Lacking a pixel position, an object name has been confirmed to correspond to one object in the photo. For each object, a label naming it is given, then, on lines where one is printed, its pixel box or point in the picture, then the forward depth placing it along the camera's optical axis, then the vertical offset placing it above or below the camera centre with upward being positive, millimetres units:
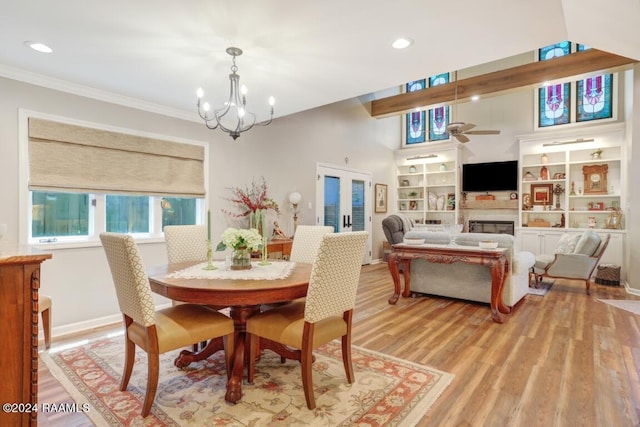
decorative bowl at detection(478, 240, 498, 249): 3686 -334
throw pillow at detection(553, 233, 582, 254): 4786 -433
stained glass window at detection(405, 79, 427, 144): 8055 +2220
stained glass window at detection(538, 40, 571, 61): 6234 +3142
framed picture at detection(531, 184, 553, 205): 6528 +412
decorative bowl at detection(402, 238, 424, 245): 4227 -354
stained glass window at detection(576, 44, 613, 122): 5953 +2145
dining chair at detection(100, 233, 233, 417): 1812 -659
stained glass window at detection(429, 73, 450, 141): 7781 +2235
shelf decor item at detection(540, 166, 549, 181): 6527 +805
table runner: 2193 -417
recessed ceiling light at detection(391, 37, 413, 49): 2465 +1289
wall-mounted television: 6867 +813
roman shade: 3072 +528
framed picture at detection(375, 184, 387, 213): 7664 +368
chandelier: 2600 +1249
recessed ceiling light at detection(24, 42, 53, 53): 2463 +1243
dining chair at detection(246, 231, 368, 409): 1884 -624
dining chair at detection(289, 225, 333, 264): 3129 -278
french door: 6160 +298
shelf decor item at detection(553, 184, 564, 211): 6391 +442
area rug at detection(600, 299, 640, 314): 3878 -1094
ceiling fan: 4805 +1262
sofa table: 3525 -516
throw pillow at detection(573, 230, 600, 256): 4516 -395
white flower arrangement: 2387 -188
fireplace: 6895 -262
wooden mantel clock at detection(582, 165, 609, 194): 5969 +660
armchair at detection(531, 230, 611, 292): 4512 -613
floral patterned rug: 1848 -1137
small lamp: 5363 +199
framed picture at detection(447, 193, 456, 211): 7570 +299
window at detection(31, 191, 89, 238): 3145 -19
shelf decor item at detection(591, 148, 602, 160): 5988 +1100
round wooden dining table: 1903 -470
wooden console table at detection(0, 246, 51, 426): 1320 -496
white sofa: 3791 -765
